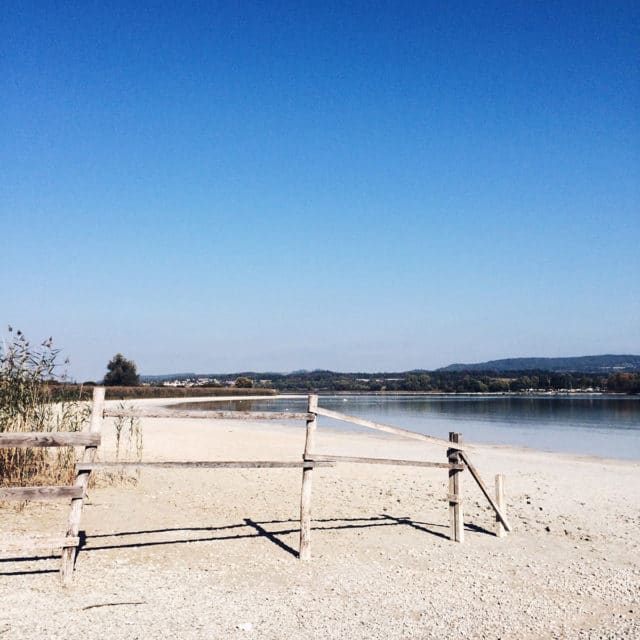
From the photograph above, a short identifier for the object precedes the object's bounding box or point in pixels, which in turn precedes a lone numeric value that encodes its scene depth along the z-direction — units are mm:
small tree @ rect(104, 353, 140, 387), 81125
